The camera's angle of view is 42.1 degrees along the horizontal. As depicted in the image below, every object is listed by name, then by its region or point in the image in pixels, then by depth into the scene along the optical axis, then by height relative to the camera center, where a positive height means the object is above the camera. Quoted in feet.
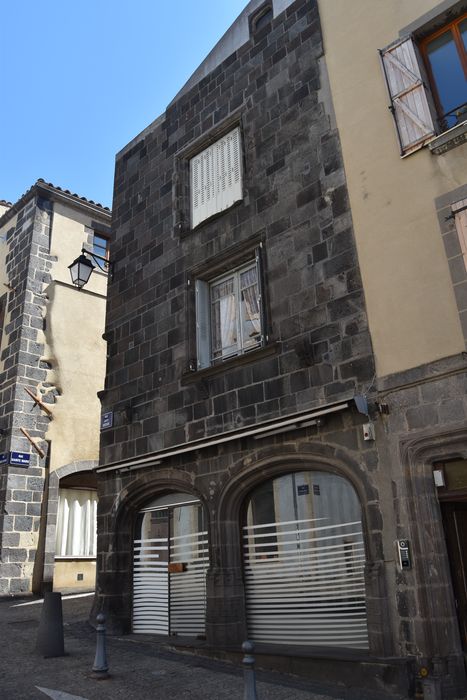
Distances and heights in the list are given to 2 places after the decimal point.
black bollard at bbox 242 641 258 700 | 14.64 -2.15
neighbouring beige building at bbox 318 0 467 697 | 19.07 +9.86
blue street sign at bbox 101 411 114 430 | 33.01 +8.56
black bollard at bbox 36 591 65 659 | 23.18 -1.43
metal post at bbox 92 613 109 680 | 20.21 -2.20
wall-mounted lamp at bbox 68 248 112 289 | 32.98 +16.25
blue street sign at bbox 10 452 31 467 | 40.75 +8.40
